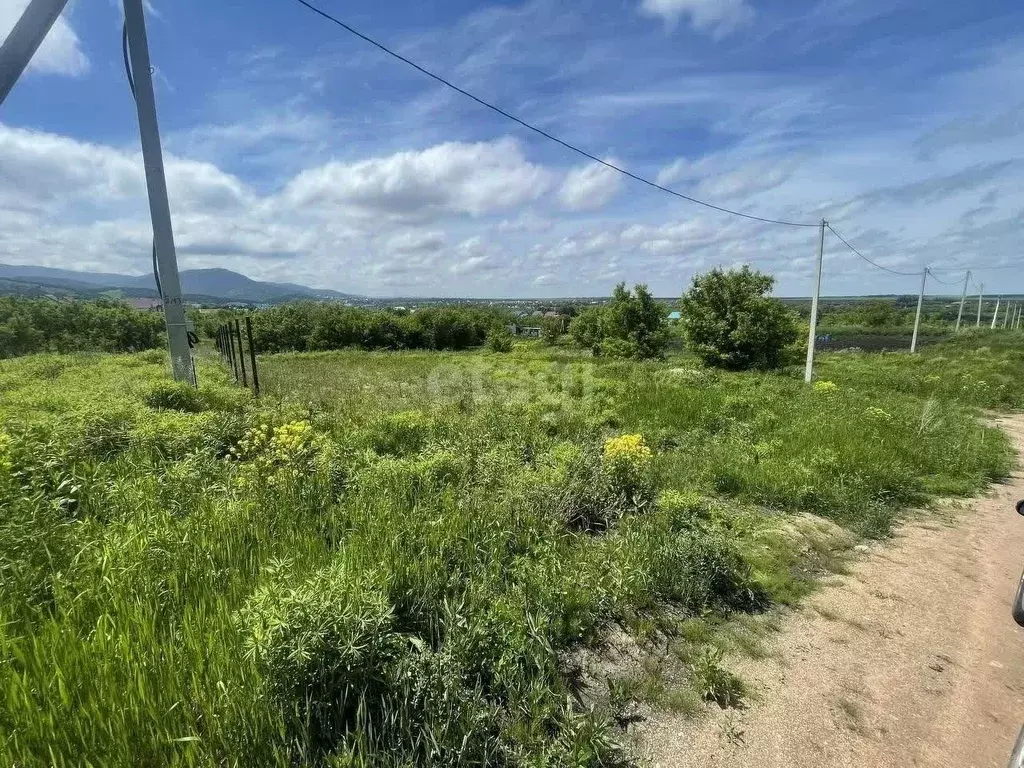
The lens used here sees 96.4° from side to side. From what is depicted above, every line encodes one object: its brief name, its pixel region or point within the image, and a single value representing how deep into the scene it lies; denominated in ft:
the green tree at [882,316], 279.69
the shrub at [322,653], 6.13
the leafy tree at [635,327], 125.29
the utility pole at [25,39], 10.66
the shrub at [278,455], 13.08
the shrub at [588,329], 167.04
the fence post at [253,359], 30.90
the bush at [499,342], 159.33
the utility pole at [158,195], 18.76
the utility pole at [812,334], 54.13
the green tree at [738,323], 84.38
